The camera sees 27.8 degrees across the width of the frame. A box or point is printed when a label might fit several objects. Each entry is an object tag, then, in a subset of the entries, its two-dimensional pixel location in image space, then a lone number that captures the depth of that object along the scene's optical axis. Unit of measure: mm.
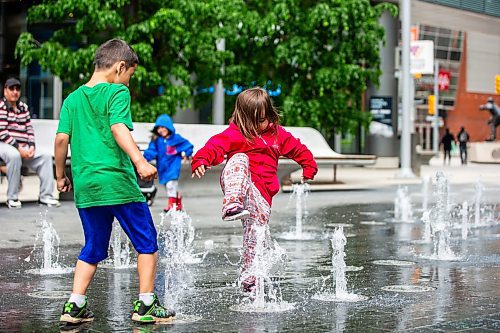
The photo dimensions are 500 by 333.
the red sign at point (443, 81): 74469
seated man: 14273
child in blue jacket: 13742
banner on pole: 30156
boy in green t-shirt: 5539
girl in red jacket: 6363
